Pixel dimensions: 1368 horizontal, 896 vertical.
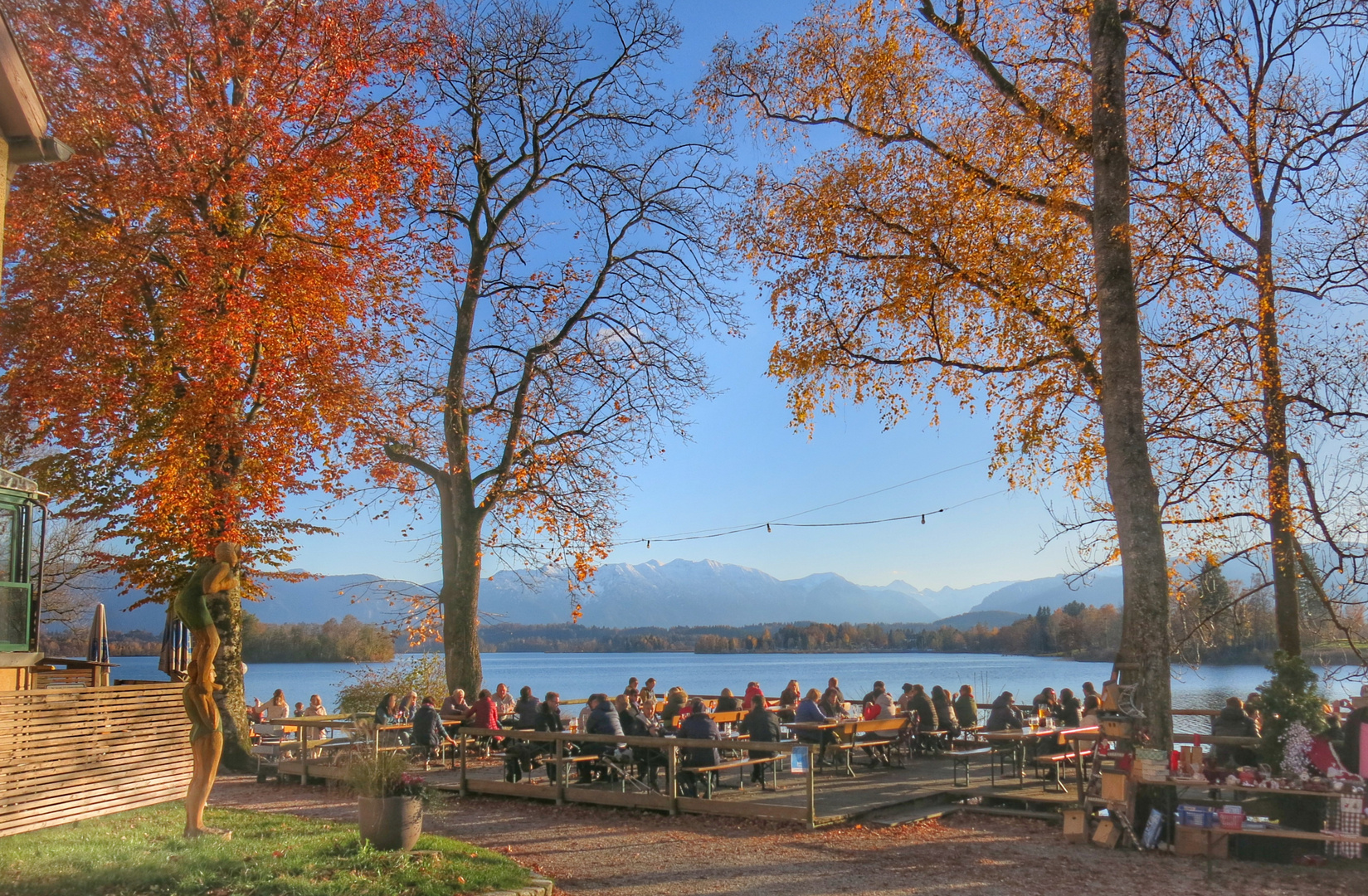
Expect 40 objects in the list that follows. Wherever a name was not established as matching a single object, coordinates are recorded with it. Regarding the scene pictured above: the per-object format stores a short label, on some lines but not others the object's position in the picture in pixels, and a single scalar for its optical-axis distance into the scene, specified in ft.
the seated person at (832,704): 53.83
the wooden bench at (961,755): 39.73
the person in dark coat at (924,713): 51.24
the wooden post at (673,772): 36.96
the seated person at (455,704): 53.01
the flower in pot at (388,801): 25.35
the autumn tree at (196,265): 47.73
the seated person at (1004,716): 46.88
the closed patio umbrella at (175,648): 53.52
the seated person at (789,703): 56.29
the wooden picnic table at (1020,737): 41.09
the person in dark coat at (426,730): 48.37
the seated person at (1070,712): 49.62
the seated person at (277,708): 67.00
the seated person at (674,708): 50.60
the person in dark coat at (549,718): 45.93
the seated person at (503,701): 59.41
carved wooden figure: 26.71
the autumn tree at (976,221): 42.52
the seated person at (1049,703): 54.17
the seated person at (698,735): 38.45
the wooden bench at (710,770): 38.07
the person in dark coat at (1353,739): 30.71
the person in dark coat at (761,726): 42.80
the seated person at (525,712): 46.96
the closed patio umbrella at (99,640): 52.31
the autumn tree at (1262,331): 47.19
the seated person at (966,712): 52.85
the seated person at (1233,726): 40.88
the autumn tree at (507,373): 61.87
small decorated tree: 31.45
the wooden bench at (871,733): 44.98
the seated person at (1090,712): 49.11
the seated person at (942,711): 51.42
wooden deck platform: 36.11
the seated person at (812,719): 48.47
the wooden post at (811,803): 33.78
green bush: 68.23
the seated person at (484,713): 47.47
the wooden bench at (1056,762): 38.45
